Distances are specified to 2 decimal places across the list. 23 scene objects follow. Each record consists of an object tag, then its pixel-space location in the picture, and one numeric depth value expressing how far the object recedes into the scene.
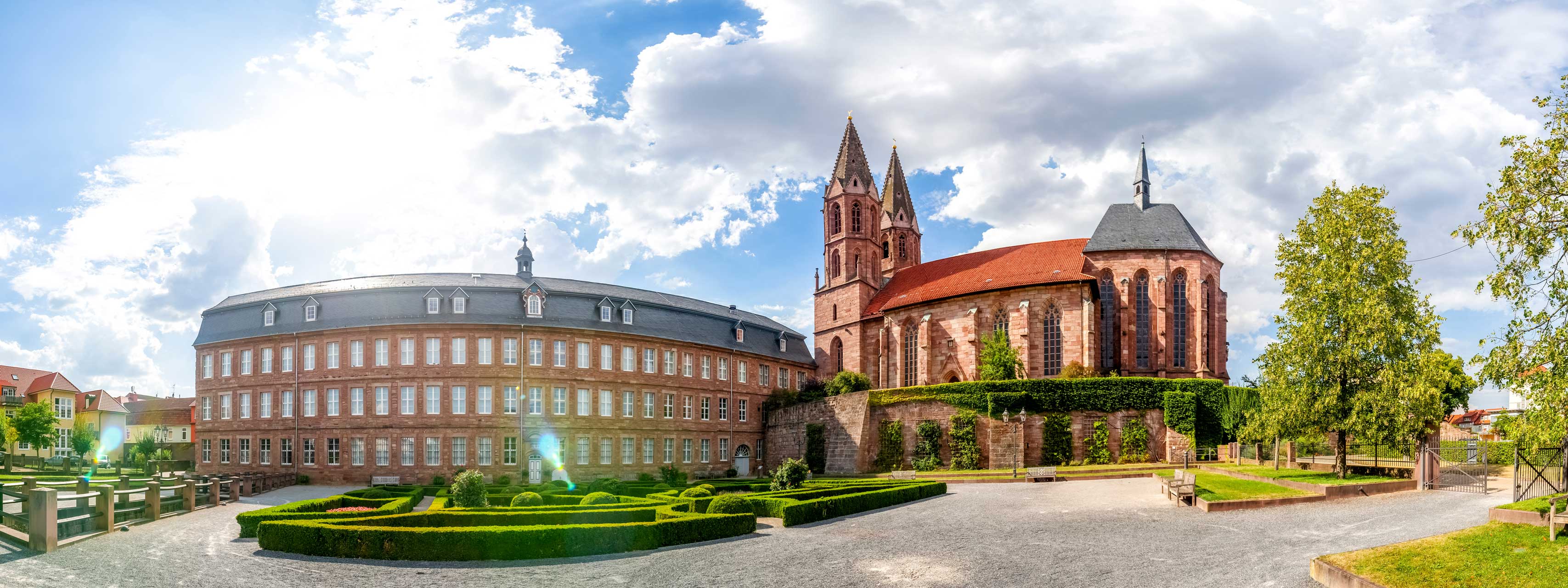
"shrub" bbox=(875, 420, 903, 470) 50.41
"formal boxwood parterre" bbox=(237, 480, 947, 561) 19.08
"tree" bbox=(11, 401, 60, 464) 63.56
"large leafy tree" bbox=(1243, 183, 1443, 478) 30.38
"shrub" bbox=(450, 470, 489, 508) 26.58
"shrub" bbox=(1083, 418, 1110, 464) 47.12
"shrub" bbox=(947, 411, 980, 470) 47.66
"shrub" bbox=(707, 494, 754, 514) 23.22
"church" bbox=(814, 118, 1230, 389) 56.09
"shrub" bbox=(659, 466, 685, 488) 46.00
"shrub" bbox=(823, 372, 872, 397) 58.59
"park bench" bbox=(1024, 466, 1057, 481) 38.03
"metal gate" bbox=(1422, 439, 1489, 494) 29.22
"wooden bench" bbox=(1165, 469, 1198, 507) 26.47
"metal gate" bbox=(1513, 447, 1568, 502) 22.34
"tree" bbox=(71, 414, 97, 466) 73.12
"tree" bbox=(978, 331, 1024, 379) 54.16
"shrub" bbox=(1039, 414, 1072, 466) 47.44
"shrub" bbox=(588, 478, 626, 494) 33.94
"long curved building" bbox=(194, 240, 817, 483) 47.28
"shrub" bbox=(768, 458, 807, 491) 32.56
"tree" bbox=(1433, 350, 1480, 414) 46.53
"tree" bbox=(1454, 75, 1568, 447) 16.27
